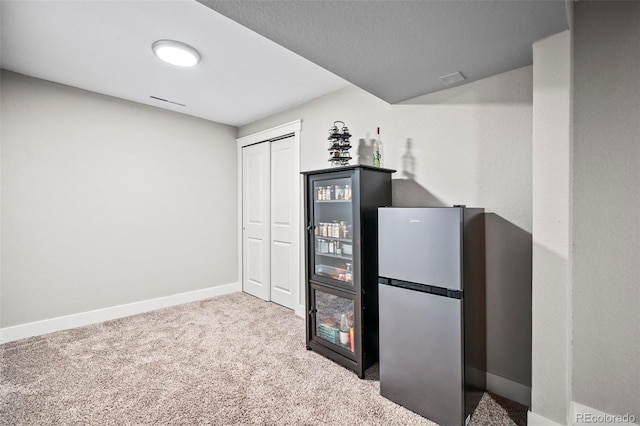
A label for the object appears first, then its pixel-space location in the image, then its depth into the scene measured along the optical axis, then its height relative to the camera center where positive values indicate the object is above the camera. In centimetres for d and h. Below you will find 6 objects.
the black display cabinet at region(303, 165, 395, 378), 225 -45
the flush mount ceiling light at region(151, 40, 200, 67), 221 +124
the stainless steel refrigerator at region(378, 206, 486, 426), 170 -64
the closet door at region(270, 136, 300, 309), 363 -19
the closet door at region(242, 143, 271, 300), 406 -16
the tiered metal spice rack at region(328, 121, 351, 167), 275 +60
